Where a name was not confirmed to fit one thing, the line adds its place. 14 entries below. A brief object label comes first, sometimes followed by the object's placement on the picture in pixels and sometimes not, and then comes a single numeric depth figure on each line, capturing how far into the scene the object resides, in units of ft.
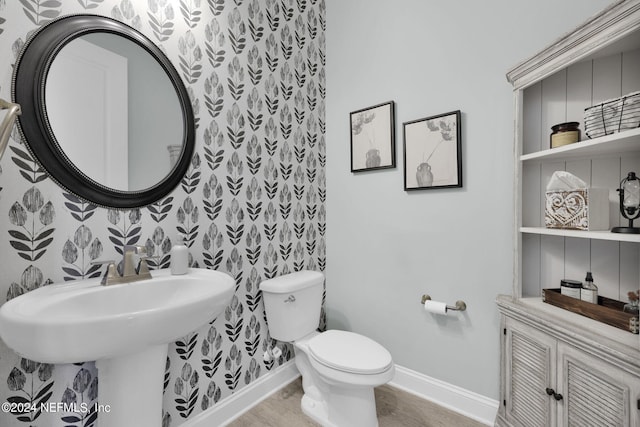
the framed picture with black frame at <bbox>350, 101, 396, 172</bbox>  6.22
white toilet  4.43
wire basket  3.25
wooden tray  3.33
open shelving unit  3.18
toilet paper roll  5.28
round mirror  3.33
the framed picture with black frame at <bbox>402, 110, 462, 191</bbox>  5.37
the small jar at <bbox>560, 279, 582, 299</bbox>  3.98
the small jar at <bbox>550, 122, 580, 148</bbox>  3.99
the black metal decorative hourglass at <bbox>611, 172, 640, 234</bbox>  3.47
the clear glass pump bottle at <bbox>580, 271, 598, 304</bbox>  3.84
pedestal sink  2.35
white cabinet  3.05
